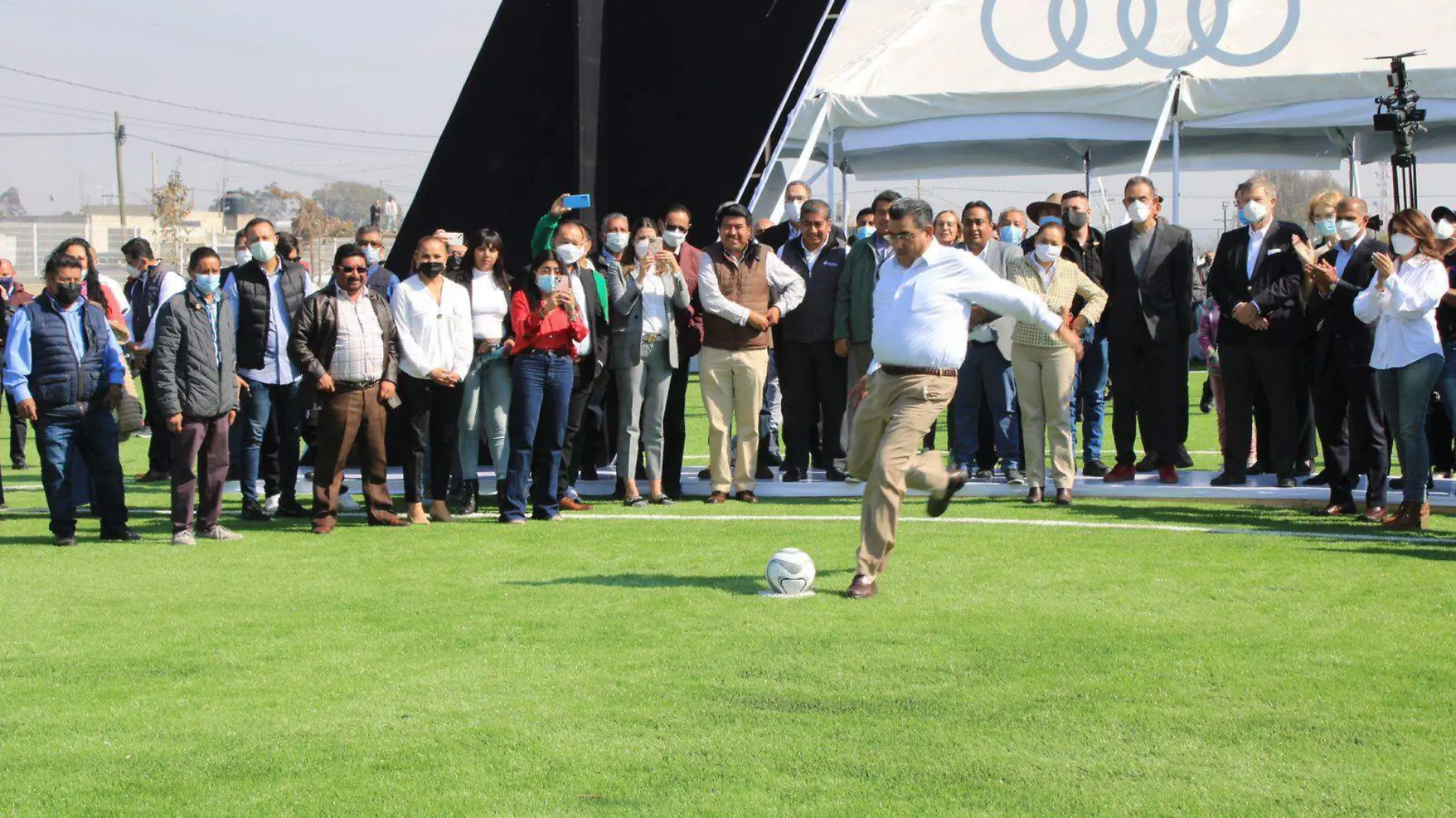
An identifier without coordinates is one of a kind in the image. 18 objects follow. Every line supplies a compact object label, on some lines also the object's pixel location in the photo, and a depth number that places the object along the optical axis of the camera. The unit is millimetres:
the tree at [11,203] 143750
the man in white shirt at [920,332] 8062
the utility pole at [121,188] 70688
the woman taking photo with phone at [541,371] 10891
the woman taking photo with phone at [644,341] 11453
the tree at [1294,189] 77062
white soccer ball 7793
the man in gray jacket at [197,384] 10062
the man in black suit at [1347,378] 10539
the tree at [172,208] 58281
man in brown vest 11508
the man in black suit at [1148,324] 12188
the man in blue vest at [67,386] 10133
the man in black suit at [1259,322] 11570
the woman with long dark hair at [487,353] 11102
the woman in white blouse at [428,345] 10844
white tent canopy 19922
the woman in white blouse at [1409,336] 9812
